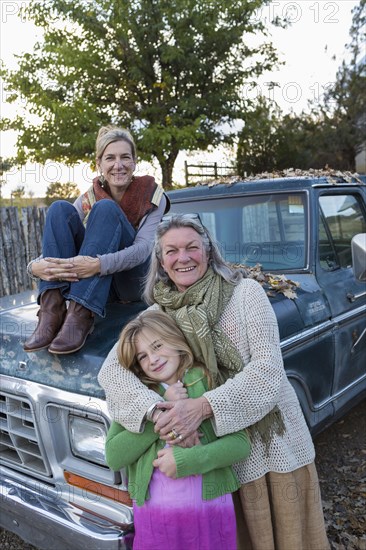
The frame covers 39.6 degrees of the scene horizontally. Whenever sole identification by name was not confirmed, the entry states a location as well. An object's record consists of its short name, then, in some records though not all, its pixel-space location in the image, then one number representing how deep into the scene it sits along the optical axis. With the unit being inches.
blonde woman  93.0
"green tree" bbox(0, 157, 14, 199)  487.9
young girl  68.7
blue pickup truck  83.7
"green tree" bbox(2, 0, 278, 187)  414.3
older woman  71.1
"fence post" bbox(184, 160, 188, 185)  614.5
